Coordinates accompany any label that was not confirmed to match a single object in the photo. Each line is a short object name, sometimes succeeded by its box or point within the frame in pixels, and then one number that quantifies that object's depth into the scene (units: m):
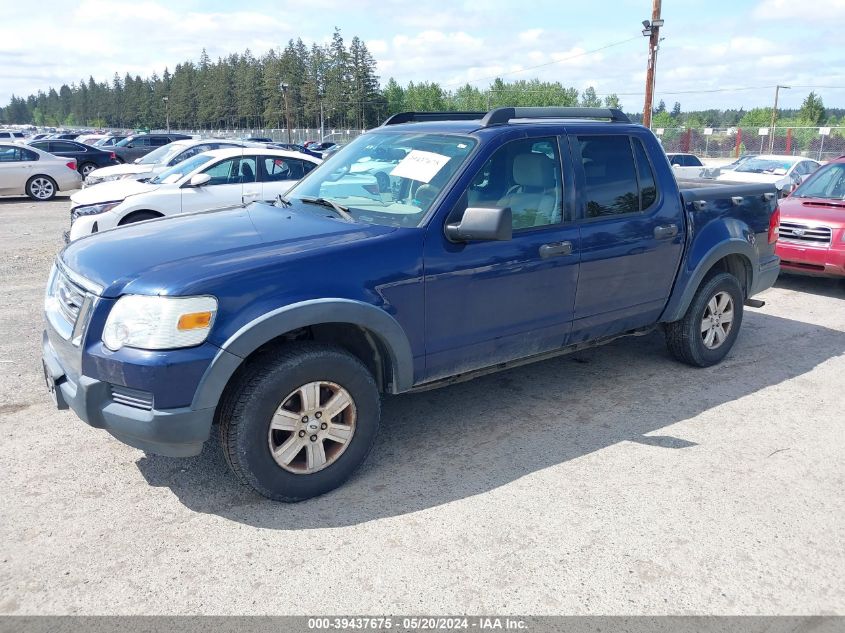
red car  8.37
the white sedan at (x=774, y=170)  17.28
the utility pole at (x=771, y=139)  38.33
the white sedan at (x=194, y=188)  9.32
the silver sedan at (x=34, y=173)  17.92
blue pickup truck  3.16
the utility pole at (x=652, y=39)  21.92
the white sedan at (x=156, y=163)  15.01
